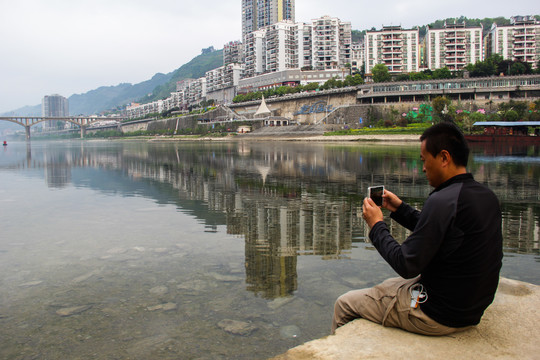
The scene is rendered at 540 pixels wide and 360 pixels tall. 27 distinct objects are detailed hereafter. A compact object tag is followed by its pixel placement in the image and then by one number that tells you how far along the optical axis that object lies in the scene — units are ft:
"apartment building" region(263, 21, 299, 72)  407.64
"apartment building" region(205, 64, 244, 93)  469.16
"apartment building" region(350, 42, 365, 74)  418.92
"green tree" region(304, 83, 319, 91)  309.75
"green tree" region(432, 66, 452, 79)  248.93
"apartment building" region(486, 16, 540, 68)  310.45
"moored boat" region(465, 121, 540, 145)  146.10
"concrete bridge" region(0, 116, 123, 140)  467.60
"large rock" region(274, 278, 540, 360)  9.69
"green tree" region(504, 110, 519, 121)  182.70
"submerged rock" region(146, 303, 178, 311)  16.98
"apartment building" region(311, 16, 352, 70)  384.06
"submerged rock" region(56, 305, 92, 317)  16.85
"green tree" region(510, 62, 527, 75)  248.32
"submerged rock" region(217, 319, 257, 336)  14.99
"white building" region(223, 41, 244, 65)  520.01
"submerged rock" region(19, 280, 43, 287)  20.10
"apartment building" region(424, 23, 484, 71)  329.72
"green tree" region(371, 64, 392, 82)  267.39
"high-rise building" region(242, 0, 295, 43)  529.86
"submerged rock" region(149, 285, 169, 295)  18.70
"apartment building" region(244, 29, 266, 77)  444.14
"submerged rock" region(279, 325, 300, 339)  14.62
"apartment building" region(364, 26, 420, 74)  325.01
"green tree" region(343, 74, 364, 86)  269.44
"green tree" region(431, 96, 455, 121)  206.18
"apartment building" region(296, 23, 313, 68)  412.57
